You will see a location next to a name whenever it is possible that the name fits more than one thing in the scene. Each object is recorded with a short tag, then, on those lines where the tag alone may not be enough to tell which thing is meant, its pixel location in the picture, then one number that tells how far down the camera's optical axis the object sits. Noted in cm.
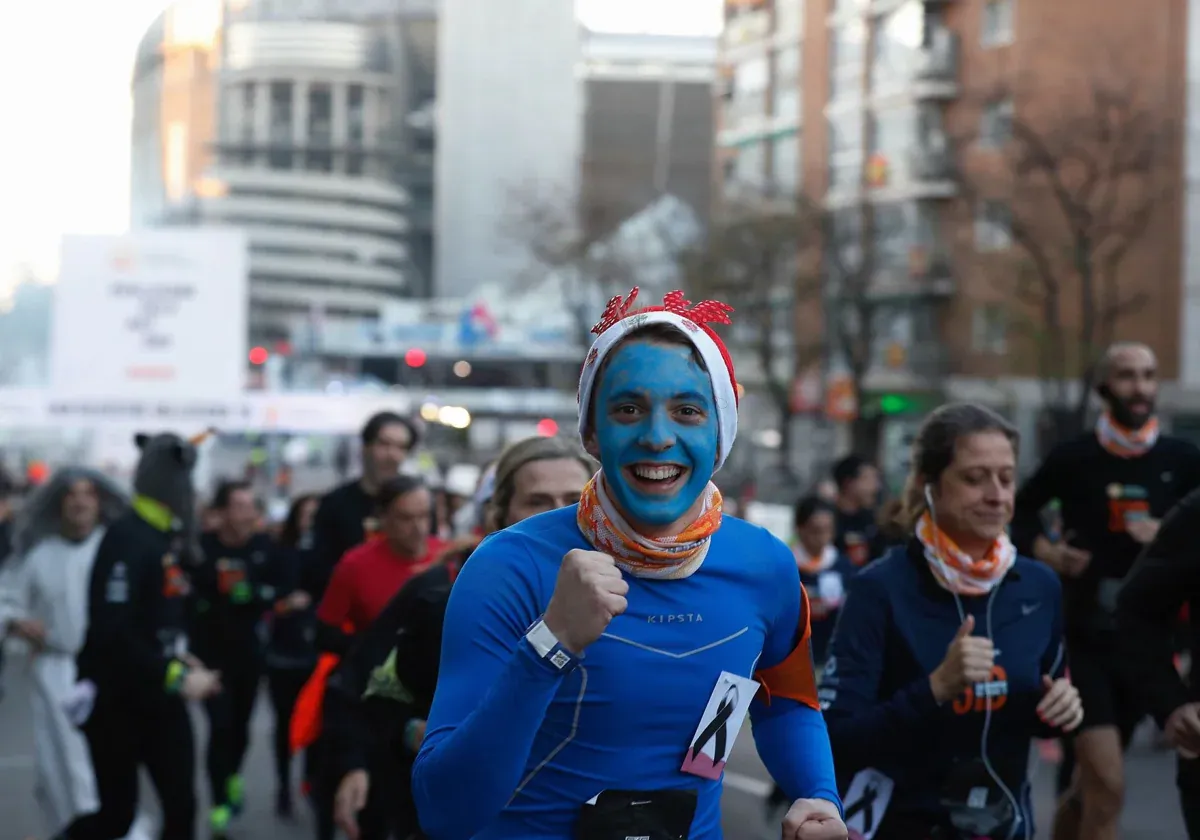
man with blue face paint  282
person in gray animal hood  711
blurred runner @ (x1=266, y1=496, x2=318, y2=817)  1061
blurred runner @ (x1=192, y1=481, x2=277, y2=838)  1024
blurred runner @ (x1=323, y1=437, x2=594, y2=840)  458
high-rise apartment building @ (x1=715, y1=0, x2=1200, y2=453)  4225
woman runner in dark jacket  430
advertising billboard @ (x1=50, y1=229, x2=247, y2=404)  1591
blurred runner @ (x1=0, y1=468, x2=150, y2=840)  827
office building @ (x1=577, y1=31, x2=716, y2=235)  10731
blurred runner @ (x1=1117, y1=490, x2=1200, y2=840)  450
